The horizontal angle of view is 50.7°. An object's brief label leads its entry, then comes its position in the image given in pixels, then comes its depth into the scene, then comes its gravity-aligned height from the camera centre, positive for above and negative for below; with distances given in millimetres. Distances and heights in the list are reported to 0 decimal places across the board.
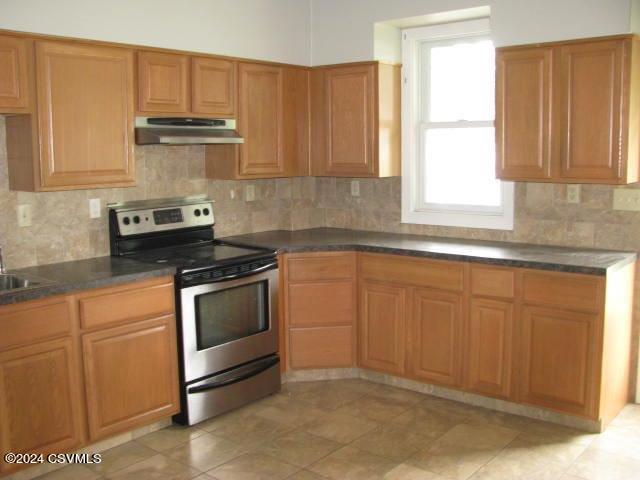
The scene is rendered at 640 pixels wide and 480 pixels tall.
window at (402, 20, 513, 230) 4391 +307
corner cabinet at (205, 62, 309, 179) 4348 +329
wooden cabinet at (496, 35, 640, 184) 3529 +345
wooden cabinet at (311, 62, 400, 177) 4543 +383
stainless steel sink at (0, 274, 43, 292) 3264 -500
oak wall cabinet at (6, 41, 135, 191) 3318 +277
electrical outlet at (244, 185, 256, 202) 4797 -114
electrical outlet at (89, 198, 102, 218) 3867 -170
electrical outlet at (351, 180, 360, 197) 5008 -87
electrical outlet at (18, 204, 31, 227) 3538 -190
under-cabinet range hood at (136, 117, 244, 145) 3732 +271
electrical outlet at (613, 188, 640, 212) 3797 -141
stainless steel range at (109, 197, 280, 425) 3680 -705
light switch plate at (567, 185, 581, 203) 3996 -110
